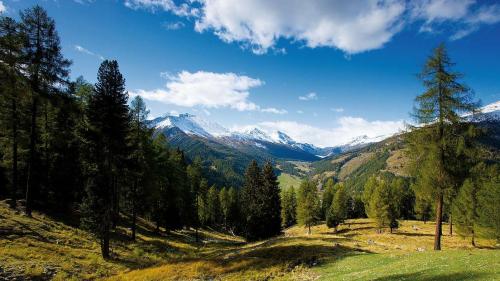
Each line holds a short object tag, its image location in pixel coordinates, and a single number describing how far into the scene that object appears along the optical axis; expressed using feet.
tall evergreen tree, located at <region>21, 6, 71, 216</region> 101.91
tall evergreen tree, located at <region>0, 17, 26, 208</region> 86.22
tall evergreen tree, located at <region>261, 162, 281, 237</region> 203.41
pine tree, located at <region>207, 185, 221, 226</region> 335.79
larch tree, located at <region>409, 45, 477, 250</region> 90.58
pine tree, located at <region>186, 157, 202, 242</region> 202.90
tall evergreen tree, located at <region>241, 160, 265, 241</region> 203.62
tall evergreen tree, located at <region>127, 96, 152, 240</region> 132.46
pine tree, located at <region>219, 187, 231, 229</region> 341.37
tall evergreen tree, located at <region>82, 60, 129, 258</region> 98.84
